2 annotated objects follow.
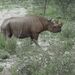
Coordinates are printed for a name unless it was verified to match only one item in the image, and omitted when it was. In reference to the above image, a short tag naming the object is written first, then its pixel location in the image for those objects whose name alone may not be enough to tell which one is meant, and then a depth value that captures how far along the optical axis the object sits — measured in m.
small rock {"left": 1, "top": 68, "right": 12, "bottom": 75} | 19.70
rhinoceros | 33.28
